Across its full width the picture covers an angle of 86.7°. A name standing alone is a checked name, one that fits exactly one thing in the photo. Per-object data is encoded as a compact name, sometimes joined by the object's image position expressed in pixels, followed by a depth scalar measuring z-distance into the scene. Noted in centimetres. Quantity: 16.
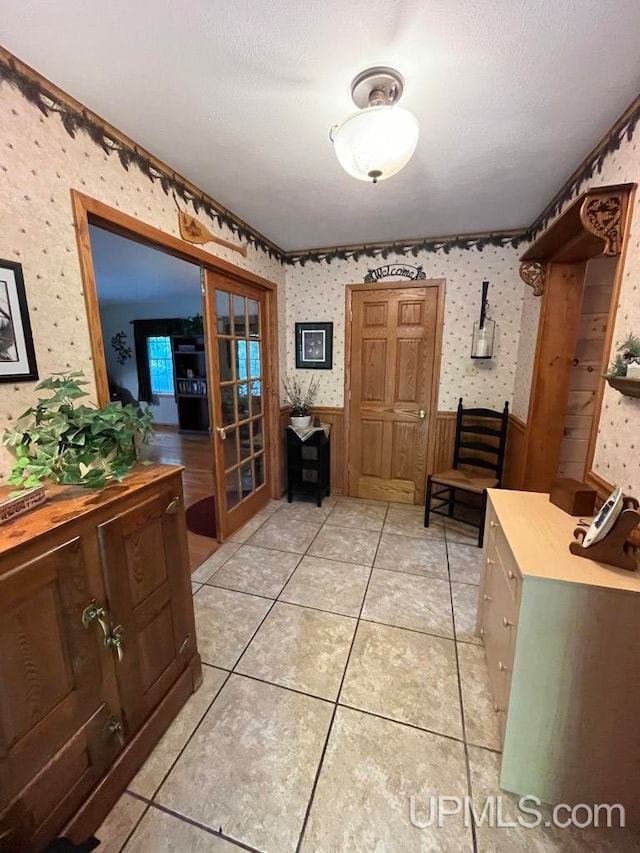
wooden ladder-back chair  272
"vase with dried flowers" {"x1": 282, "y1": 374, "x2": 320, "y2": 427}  340
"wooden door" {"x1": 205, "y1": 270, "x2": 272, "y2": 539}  248
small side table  322
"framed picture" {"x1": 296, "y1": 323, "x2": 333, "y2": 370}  335
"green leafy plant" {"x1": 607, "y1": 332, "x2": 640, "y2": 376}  124
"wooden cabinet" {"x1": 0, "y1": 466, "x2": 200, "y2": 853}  81
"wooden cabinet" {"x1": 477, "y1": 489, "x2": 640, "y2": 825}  97
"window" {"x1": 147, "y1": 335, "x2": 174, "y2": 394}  651
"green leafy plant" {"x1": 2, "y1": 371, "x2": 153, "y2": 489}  103
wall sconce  282
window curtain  632
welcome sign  303
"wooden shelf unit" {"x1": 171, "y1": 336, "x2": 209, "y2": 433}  625
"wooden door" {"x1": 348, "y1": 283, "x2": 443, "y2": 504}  309
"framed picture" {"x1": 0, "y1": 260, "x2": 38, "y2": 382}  118
